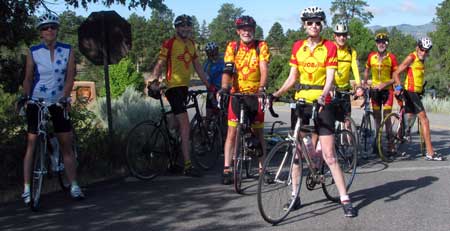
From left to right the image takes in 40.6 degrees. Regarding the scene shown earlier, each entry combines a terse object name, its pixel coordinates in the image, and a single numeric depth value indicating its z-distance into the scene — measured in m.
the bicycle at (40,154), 6.42
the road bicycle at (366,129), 9.95
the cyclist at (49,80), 6.52
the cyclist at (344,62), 9.16
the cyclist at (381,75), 9.96
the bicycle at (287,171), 5.80
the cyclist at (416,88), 9.72
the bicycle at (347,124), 8.41
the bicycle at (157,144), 8.02
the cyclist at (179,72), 8.16
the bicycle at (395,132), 9.95
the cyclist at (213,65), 10.10
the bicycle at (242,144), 7.22
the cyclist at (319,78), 6.14
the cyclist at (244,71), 7.41
